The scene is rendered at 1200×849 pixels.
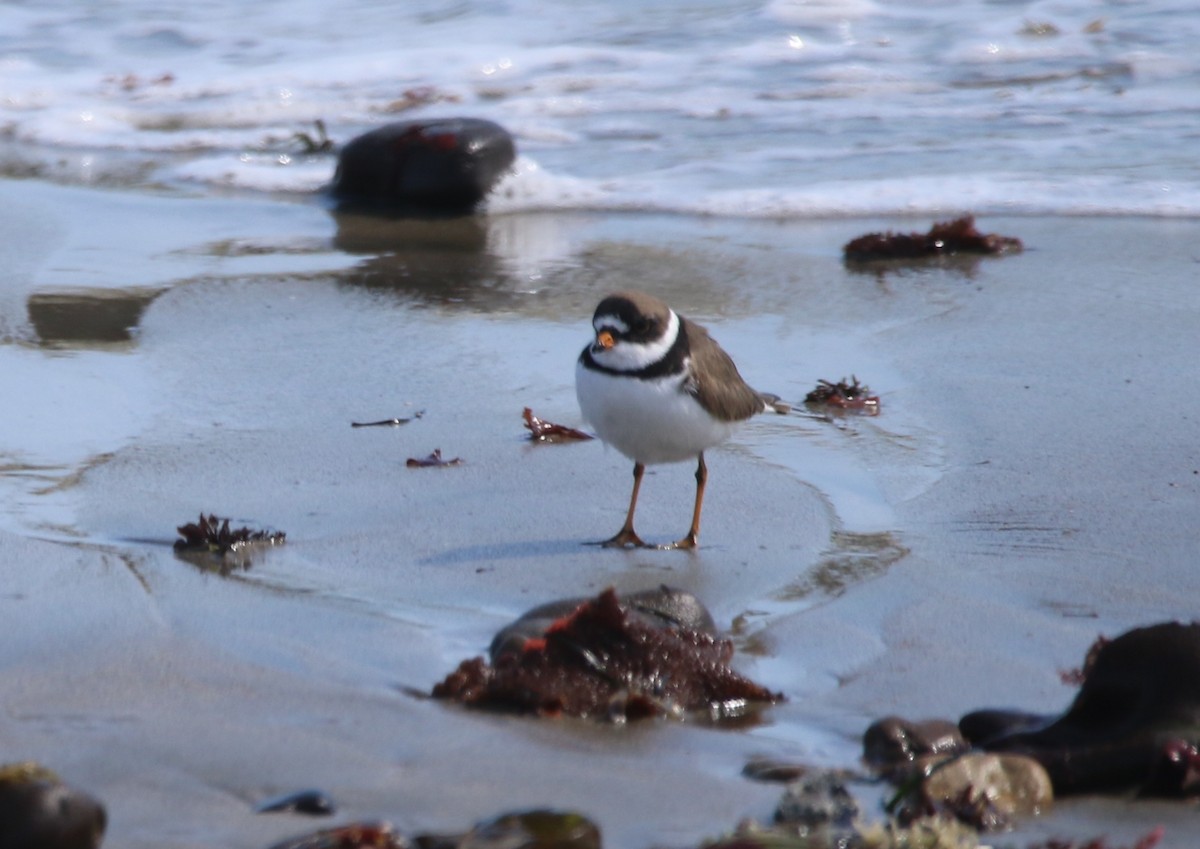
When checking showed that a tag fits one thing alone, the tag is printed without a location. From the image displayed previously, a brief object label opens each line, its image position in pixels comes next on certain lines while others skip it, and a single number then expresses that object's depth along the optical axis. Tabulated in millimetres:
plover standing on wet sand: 9812
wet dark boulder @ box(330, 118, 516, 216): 20109
